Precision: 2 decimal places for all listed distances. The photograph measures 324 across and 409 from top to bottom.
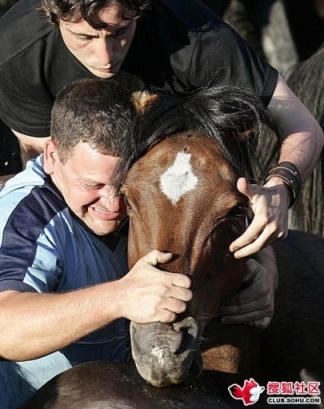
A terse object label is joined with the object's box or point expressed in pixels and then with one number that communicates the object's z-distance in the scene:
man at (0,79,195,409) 4.76
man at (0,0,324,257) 5.76
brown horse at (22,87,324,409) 4.56
